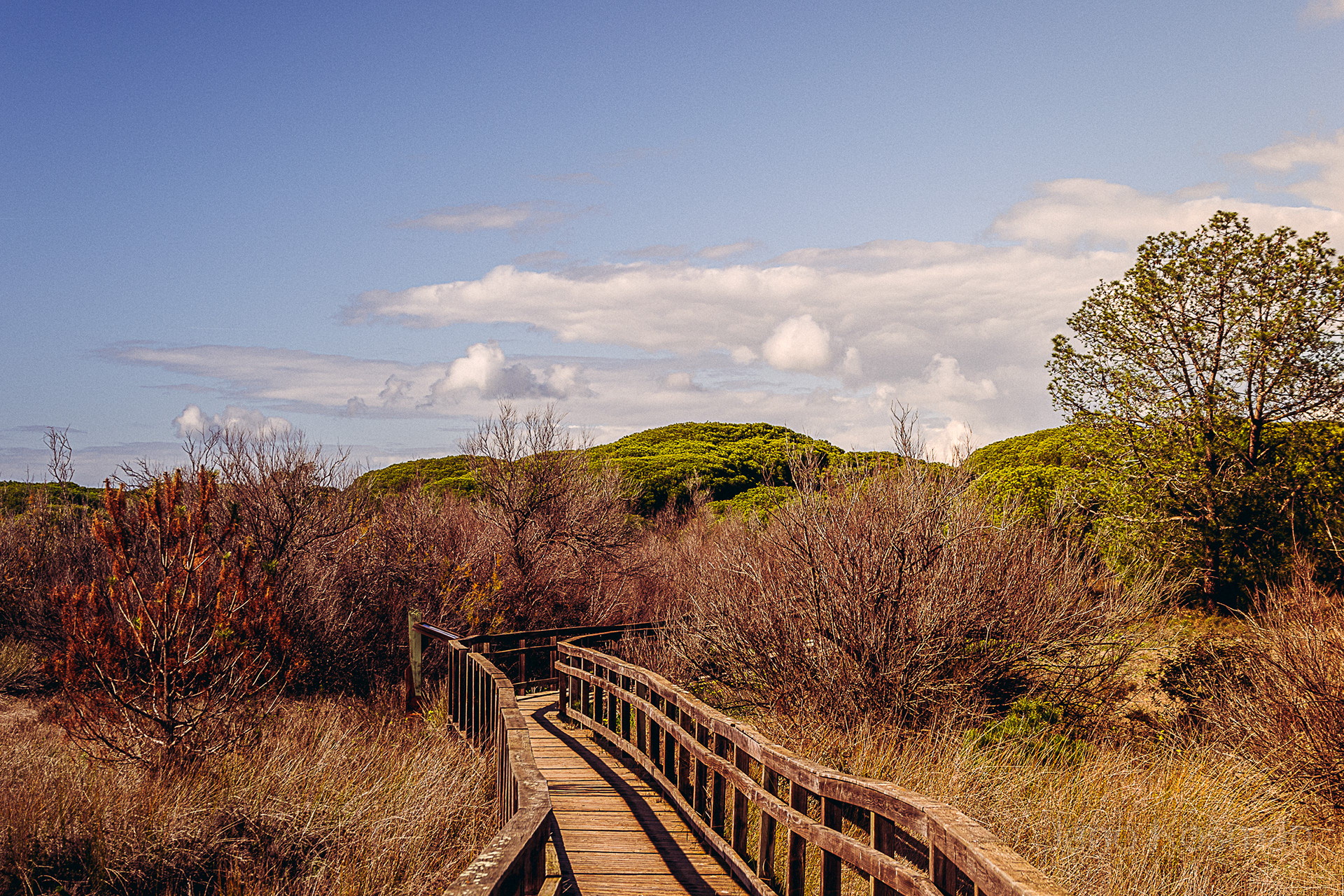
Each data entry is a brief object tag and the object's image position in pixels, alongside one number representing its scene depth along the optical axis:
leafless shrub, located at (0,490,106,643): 19.64
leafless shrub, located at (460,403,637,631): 23.59
